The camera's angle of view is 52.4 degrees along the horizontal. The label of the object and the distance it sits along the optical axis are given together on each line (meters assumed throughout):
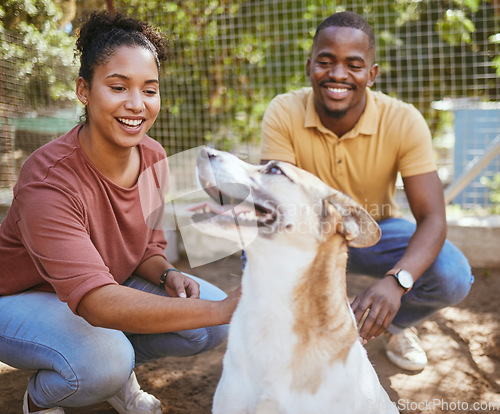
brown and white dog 1.70
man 2.66
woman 1.82
